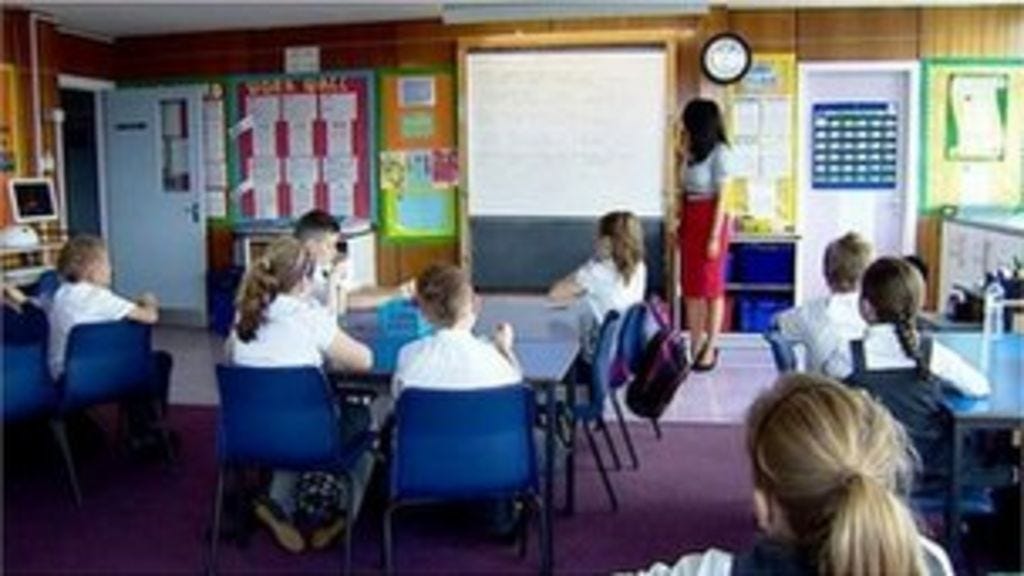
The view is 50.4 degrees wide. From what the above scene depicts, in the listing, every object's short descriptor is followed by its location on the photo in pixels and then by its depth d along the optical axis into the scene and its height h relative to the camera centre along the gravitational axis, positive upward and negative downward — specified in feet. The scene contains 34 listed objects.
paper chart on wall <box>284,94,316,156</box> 27.48 +1.76
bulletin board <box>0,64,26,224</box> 23.12 +1.19
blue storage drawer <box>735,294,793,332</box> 24.73 -2.75
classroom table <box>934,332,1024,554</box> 8.98 -1.85
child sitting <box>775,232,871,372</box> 11.37 -1.34
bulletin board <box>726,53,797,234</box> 24.97 +1.01
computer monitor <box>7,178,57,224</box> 22.56 -0.18
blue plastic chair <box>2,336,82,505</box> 13.08 -2.39
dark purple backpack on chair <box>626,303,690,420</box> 14.28 -2.42
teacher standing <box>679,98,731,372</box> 22.00 -0.70
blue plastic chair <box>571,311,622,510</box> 12.80 -2.19
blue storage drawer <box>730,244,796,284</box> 24.52 -1.67
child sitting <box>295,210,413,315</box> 14.05 -1.11
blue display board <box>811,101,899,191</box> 25.05 +1.00
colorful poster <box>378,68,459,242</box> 26.58 +0.86
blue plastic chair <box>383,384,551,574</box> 9.84 -2.35
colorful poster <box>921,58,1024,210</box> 24.58 +1.24
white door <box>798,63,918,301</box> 24.91 +0.17
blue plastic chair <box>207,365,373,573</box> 10.52 -2.25
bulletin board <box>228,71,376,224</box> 27.20 +1.13
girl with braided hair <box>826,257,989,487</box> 9.52 -1.59
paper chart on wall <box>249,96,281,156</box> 27.71 +1.74
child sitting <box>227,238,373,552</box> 11.19 -1.42
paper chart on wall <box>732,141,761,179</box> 25.17 +0.67
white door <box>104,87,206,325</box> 28.58 -0.11
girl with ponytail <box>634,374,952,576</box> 4.13 -1.20
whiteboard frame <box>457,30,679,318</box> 24.88 +3.28
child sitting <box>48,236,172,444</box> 14.10 -1.41
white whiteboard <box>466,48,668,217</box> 25.14 +1.35
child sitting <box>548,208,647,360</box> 14.85 -1.17
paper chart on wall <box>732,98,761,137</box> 25.05 +1.63
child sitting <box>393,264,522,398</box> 10.28 -1.55
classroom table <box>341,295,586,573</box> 10.99 -1.72
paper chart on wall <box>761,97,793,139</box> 25.00 +1.62
